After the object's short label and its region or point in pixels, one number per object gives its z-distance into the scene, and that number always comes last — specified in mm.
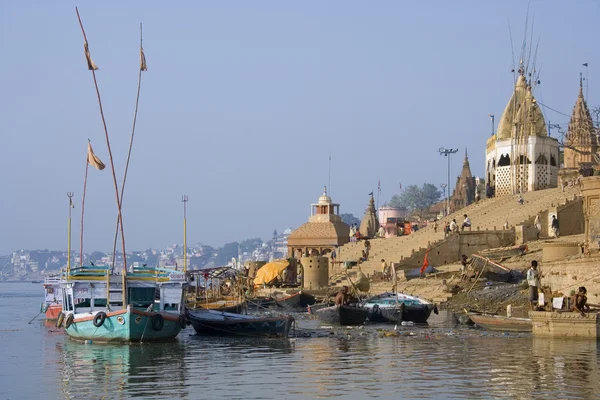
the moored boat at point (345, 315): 32562
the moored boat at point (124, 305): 26641
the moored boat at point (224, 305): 36762
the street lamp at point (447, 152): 76744
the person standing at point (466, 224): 48562
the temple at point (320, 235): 73250
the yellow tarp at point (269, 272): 55188
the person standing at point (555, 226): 45469
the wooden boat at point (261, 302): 43969
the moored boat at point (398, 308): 33500
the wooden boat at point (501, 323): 27688
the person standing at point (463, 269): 38781
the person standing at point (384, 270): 45900
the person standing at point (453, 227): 47656
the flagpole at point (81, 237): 37656
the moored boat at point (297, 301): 43812
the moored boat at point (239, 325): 29031
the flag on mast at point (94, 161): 29375
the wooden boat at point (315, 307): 36884
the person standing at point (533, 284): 25469
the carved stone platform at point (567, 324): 24000
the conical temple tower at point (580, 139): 70250
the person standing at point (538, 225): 45812
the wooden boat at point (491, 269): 37584
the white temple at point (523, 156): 59844
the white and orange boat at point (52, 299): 39719
